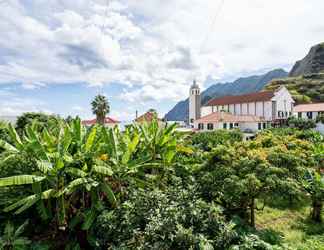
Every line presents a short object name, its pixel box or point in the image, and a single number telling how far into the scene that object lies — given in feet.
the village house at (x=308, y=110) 163.49
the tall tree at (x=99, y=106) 134.69
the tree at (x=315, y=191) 27.99
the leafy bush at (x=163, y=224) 19.11
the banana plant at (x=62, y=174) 21.91
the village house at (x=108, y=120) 150.03
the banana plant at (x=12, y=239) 21.46
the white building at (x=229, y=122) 150.41
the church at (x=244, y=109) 152.87
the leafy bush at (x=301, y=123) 131.95
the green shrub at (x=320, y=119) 131.99
